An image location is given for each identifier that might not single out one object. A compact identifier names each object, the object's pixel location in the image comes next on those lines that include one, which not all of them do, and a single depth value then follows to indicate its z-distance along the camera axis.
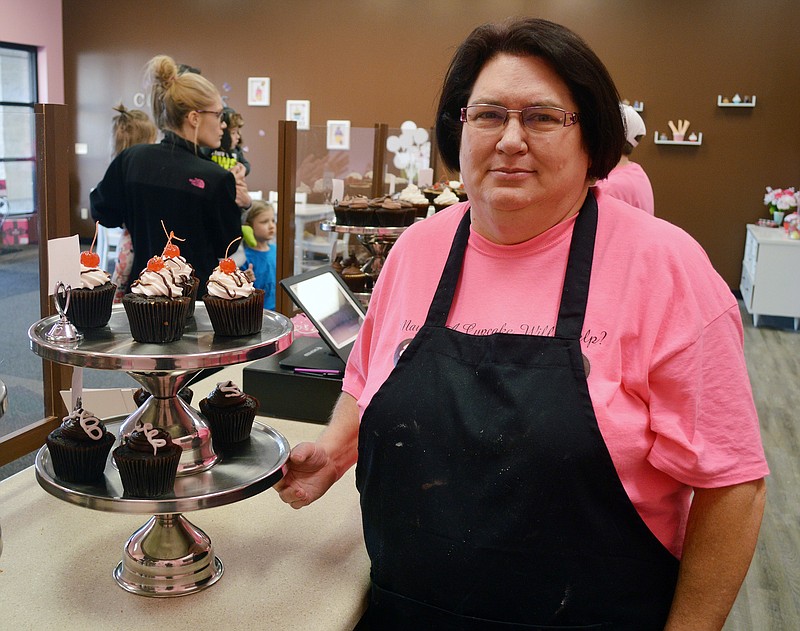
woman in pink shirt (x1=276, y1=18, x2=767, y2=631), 1.17
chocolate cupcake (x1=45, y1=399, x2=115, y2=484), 1.20
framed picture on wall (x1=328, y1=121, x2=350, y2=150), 4.04
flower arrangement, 7.86
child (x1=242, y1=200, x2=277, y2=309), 4.87
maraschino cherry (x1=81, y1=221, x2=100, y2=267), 1.40
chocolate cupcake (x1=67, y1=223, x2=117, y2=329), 1.28
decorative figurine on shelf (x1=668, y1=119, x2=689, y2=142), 8.59
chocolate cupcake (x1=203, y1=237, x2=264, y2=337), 1.32
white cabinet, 7.06
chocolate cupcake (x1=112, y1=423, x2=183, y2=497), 1.17
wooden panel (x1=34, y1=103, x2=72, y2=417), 1.66
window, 1.56
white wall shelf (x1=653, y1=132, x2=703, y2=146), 8.57
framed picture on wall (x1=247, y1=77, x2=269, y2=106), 10.24
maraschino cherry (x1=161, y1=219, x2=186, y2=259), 1.39
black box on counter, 2.03
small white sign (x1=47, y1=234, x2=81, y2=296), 1.30
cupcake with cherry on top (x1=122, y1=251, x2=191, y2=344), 1.23
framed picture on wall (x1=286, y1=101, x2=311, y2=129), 10.14
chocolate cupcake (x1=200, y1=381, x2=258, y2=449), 1.39
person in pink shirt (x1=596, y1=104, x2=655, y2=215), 3.33
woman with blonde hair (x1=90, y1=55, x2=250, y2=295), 3.47
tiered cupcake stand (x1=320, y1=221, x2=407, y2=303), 3.12
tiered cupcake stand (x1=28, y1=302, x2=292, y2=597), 1.15
